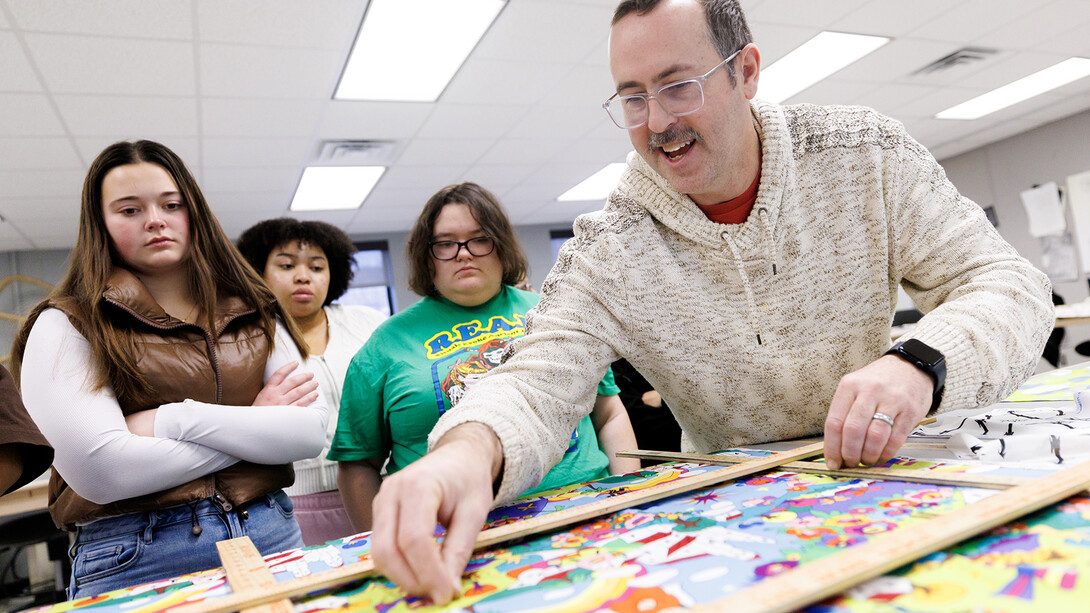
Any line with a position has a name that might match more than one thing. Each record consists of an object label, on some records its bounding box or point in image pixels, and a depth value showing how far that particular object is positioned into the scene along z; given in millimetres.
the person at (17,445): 1024
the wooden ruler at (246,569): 607
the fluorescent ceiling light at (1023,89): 5371
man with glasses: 1161
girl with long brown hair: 1224
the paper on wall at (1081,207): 7000
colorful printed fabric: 481
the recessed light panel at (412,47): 3203
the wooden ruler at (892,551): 459
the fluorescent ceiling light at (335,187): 5523
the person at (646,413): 2521
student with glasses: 1646
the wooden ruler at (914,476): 686
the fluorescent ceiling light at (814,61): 4195
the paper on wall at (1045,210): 7176
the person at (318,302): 2160
